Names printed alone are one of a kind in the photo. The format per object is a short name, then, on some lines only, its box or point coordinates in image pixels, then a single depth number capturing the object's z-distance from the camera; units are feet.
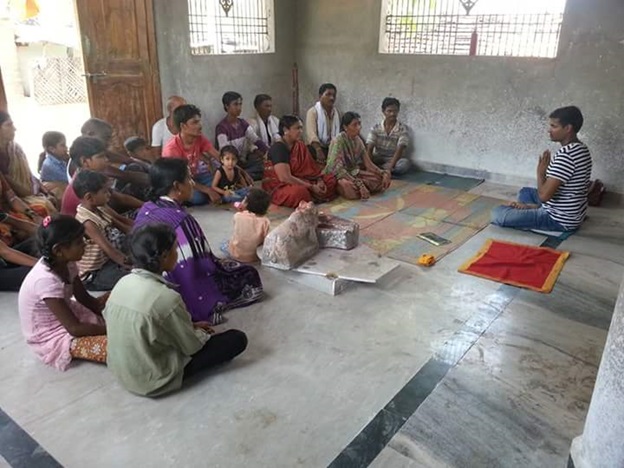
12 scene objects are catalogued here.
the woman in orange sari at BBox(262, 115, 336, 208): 15.05
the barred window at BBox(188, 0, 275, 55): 19.03
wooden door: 15.84
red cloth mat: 10.81
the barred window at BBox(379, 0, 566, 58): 17.12
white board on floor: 10.22
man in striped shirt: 12.96
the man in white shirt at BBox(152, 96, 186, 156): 16.67
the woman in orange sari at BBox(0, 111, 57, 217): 11.75
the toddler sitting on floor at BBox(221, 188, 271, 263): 11.02
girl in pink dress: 7.07
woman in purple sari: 8.75
